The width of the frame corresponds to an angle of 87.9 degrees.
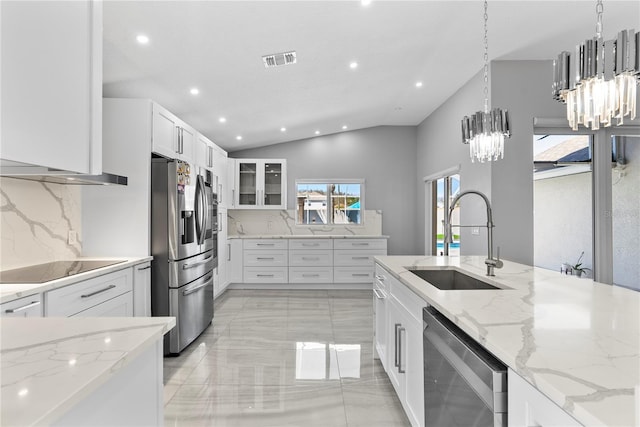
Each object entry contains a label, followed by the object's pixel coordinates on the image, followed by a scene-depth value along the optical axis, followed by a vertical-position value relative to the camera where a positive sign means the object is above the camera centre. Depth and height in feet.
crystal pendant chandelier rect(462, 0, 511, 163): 7.30 +1.95
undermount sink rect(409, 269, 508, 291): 7.37 -1.32
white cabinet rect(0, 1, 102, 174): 2.81 +1.28
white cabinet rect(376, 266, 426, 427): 5.23 -2.34
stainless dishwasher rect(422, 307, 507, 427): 2.99 -1.73
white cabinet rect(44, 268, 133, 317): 5.95 -1.60
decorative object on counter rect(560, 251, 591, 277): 12.33 -1.89
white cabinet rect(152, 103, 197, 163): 9.62 +2.62
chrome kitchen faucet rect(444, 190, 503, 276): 6.19 -0.39
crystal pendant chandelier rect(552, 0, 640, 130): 4.91 +2.21
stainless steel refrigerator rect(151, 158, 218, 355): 9.46 -0.91
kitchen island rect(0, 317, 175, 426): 1.98 -1.08
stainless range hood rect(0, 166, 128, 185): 4.47 +0.84
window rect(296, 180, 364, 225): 20.33 +0.97
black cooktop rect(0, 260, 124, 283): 6.04 -1.10
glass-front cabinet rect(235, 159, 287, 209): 19.07 +2.07
